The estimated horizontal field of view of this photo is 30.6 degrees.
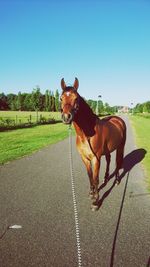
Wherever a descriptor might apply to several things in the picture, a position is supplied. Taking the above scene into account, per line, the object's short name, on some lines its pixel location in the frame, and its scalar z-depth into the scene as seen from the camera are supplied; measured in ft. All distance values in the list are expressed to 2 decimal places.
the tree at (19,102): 373.81
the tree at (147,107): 383.24
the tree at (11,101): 378.32
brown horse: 15.79
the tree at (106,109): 480.44
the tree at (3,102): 378.32
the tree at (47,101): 327.26
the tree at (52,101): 344.96
